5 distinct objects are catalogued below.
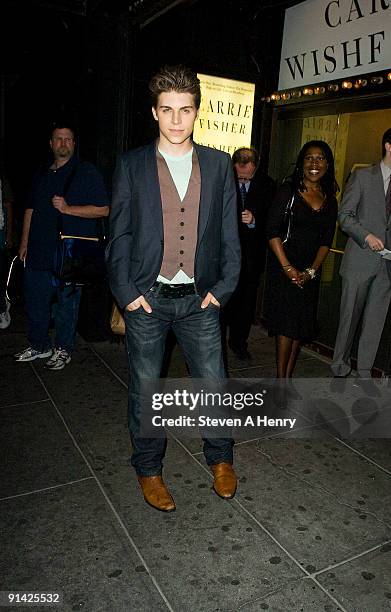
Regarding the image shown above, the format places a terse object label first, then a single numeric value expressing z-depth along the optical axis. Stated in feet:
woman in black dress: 12.94
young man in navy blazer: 8.57
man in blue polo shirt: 14.83
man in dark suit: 16.76
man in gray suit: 13.53
